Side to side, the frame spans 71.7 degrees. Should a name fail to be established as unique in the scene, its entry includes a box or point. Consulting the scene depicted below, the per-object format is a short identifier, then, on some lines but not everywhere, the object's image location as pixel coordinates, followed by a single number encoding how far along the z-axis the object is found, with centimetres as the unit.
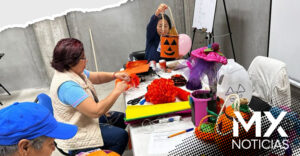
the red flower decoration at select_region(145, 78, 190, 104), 133
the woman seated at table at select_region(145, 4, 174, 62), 232
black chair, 309
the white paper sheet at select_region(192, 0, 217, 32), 285
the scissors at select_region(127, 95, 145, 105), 143
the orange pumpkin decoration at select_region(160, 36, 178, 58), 161
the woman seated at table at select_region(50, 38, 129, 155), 131
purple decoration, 100
